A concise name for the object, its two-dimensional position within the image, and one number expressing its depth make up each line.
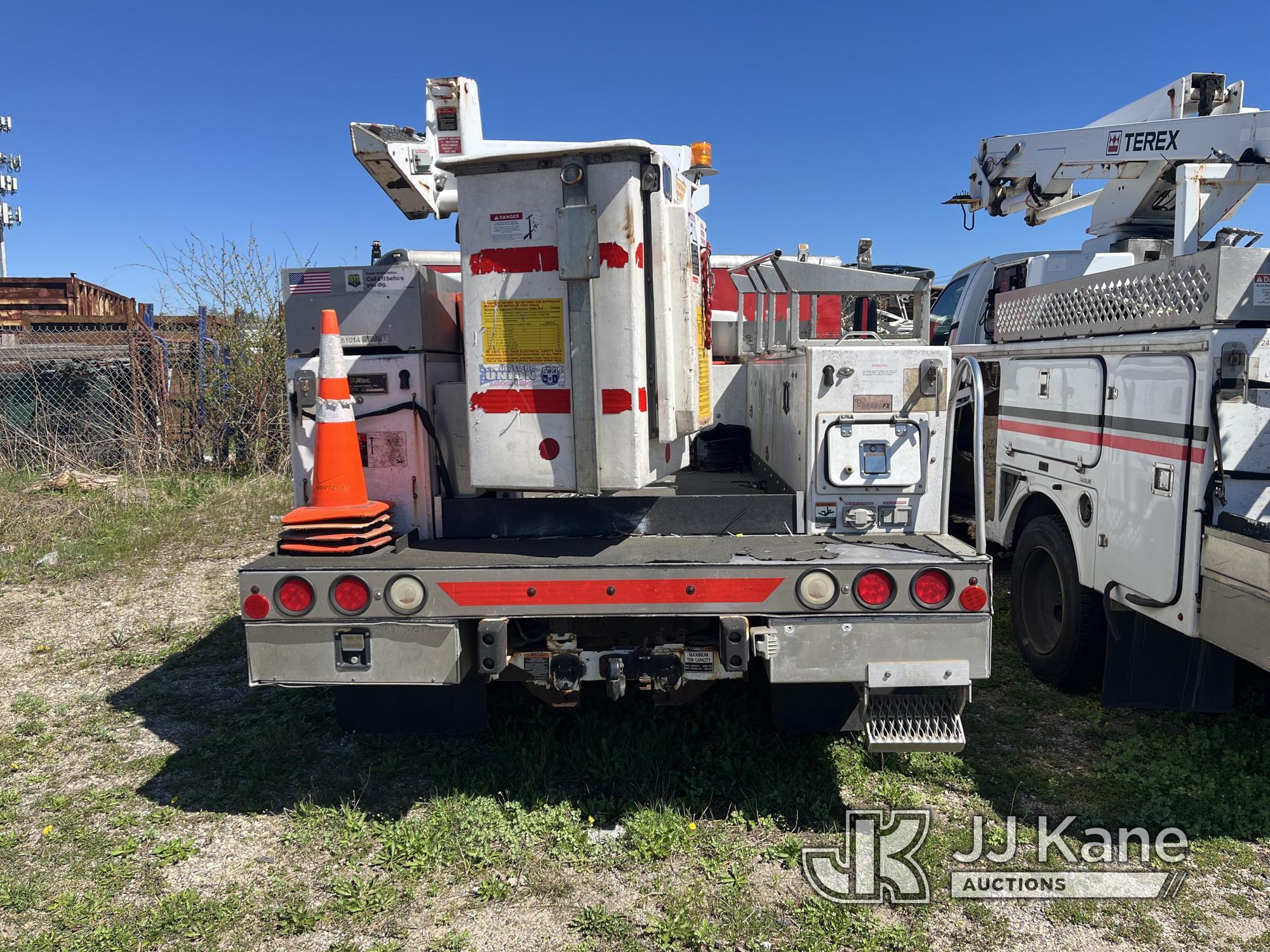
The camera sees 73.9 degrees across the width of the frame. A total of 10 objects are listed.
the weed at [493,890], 3.02
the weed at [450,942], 2.77
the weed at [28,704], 4.73
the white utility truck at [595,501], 3.10
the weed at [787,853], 3.20
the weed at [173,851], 3.29
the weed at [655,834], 3.24
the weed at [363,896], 2.95
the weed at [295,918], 2.88
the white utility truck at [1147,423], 3.39
